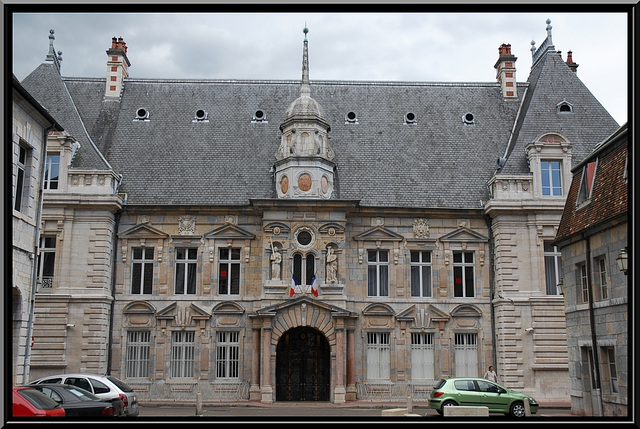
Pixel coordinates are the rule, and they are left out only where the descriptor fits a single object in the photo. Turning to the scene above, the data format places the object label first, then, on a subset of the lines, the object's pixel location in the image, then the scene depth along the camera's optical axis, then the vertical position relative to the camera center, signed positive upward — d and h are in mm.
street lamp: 16394 +2305
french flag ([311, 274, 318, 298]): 27812 +2778
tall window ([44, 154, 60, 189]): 28484 +7505
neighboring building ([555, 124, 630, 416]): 17766 +2177
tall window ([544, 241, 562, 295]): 28509 +3698
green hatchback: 21766 -1127
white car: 18906 -741
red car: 14188 -925
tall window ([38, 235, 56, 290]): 27891 +3835
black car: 16828 -992
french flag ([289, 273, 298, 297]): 27734 +2897
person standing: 26166 -565
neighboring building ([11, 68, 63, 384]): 19109 +4199
